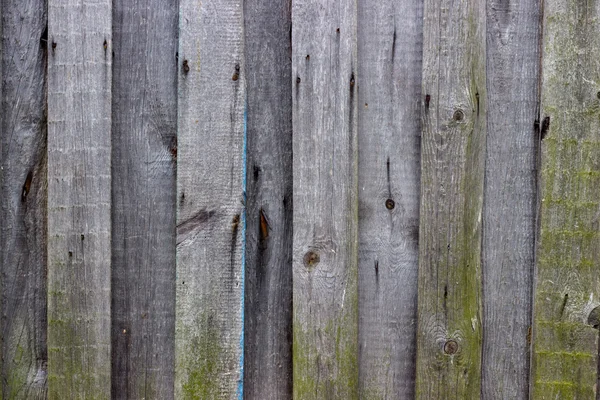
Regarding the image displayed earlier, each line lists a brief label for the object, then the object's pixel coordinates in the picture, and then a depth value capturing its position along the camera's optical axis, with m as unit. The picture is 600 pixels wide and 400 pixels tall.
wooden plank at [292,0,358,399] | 2.06
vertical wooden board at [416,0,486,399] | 2.06
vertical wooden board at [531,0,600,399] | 2.05
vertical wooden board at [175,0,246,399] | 2.07
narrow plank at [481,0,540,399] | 2.09
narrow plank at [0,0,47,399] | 2.15
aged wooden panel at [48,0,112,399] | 2.09
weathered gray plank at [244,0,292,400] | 2.11
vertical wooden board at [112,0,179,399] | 2.12
